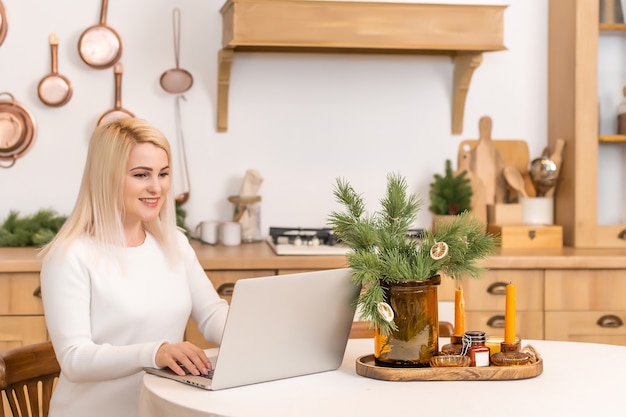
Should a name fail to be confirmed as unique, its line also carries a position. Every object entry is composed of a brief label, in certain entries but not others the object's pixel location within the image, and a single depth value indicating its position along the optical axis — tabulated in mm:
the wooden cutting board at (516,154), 3848
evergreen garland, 3457
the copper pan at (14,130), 3594
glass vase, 1784
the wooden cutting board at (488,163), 3814
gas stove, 3340
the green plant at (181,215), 3613
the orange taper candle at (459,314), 1873
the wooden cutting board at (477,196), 3701
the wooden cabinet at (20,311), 3062
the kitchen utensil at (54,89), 3605
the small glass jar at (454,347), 1846
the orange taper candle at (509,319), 1810
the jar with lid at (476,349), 1790
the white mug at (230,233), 3545
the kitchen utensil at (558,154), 3699
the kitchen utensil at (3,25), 3590
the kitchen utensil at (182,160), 3695
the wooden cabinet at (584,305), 3270
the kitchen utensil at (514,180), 3770
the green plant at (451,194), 3689
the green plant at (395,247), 1769
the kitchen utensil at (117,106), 3629
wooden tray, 1755
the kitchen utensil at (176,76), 3664
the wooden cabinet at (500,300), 3254
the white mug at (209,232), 3557
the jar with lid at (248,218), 3645
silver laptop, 1653
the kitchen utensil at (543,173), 3689
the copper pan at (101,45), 3613
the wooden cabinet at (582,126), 3570
